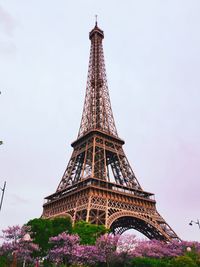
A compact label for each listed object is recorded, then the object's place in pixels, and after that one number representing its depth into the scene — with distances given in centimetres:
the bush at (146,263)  3167
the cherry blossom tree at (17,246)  2942
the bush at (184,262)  2644
